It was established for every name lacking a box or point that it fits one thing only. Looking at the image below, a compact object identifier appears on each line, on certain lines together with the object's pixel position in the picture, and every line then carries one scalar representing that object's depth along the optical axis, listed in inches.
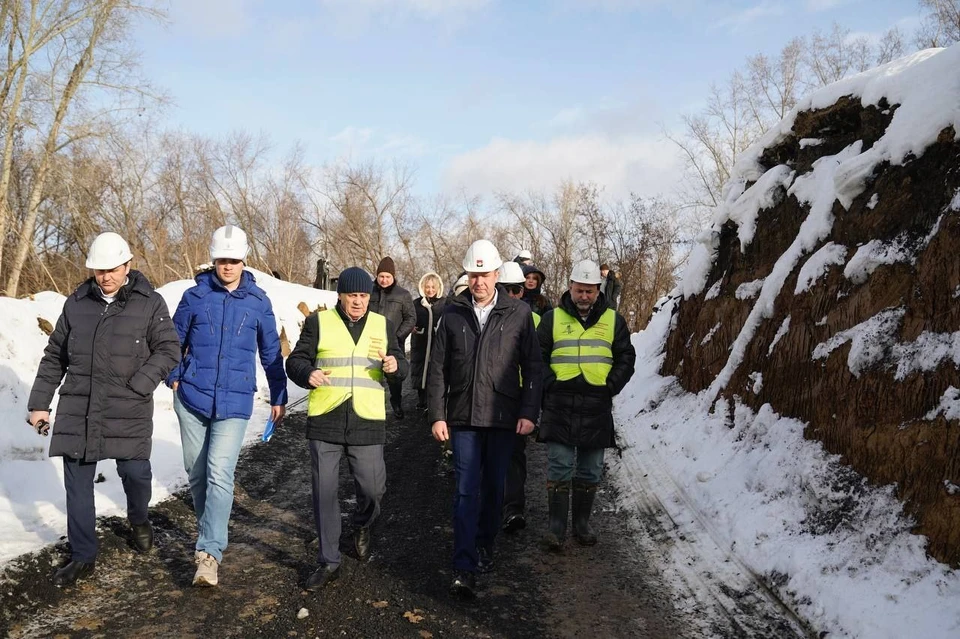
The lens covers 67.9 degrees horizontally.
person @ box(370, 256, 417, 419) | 360.2
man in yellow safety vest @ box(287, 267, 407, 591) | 180.5
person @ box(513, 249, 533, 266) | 398.0
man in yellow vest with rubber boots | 207.3
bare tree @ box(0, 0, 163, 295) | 776.9
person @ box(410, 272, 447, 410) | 384.8
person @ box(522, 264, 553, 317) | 329.7
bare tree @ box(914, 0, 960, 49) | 1080.8
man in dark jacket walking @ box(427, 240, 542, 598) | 181.9
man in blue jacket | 183.3
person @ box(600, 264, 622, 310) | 493.5
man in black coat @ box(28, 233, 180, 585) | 178.9
